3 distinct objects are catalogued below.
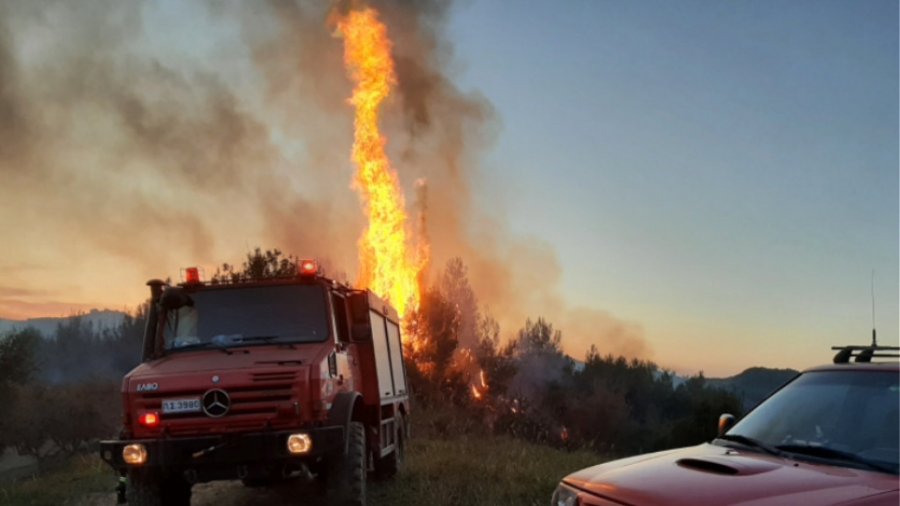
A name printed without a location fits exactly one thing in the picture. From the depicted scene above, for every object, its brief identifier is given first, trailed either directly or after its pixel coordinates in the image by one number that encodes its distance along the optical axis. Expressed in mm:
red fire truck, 7598
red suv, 3398
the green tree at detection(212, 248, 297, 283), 21828
